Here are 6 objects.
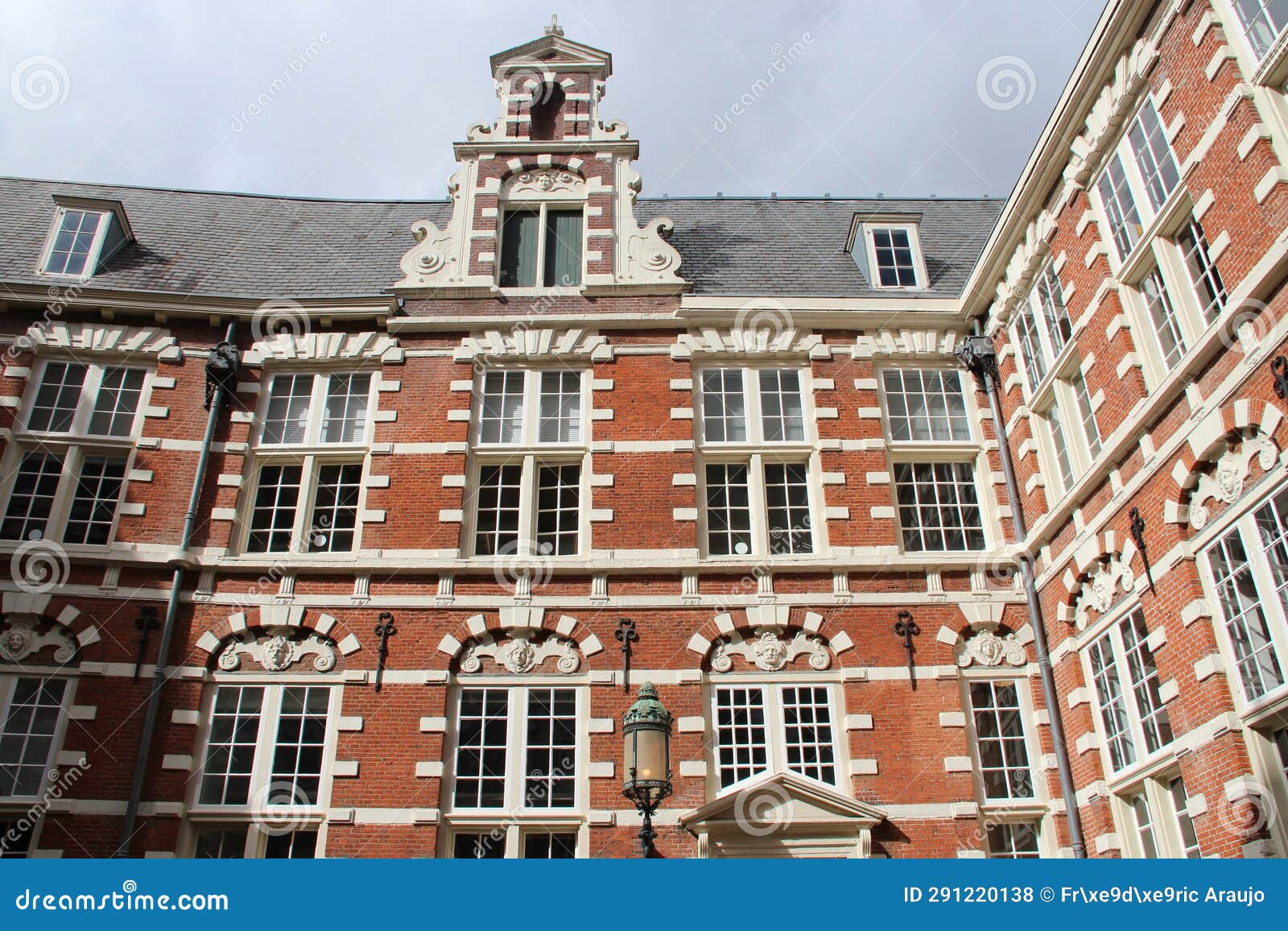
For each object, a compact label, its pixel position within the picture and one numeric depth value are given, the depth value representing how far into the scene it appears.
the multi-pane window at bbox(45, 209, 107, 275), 16.38
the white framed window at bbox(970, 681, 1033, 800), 12.56
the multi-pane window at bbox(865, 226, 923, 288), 16.67
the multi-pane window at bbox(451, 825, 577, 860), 12.24
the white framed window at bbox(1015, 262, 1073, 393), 13.01
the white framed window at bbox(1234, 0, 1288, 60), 8.91
